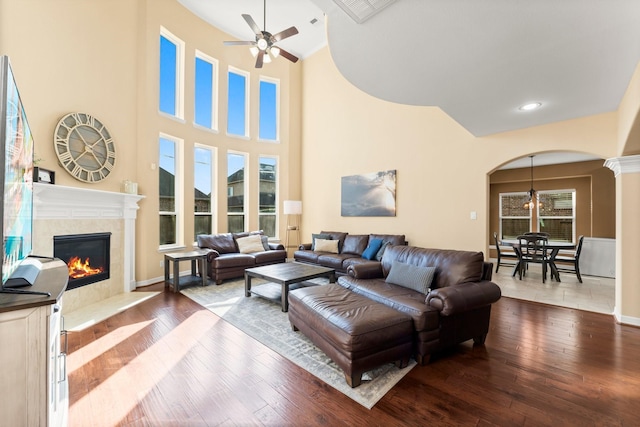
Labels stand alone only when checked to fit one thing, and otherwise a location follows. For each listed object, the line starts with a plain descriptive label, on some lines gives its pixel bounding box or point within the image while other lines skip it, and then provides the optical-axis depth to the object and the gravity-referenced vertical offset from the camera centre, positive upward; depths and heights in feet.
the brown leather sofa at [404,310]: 6.73 -2.65
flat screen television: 3.69 +0.45
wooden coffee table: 11.71 -2.78
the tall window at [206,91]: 19.88 +8.88
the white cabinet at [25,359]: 3.35 -1.83
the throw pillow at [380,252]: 16.70 -2.29
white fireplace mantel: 10.61 +0.26
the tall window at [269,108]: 23.85 +9.10
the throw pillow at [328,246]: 19.20 -2.22
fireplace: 11.58 -1.88
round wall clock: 11.84 +2.98
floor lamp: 22.24 -0.20
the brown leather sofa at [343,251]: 16.84 -2.58
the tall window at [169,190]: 17.60 +1.50
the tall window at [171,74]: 17.42 +8.95
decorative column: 10.48 -0.91
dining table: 17.11 -2.59
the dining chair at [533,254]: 17.40 -2.57
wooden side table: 14.38 -2.80
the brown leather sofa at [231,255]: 16.07 -2.63
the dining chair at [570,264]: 17.28 -3.31
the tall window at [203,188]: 19.67 +1.78
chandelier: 23.76 +1.25
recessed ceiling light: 10.06 +4.03
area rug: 6.61 -4.07
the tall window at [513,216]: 26.21 -0.11
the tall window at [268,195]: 23.65 +1.59
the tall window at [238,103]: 21.98 +8.86
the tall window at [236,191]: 21.79 +1.74
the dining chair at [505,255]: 19.58 -2.92
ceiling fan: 13.52 +8.50
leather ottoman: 6.52 -2.94
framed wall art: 18.54 +1.40
